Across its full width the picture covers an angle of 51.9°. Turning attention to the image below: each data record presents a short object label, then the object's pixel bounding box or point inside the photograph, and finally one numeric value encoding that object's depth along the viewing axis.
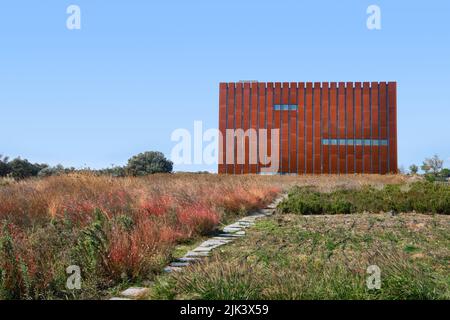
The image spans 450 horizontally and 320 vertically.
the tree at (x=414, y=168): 56.20
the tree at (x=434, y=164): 55.72
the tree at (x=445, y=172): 54.06
